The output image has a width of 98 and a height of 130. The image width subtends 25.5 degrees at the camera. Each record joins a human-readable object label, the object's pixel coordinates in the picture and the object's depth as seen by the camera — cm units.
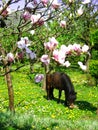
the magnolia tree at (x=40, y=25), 306
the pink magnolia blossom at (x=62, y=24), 360
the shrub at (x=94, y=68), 2171
